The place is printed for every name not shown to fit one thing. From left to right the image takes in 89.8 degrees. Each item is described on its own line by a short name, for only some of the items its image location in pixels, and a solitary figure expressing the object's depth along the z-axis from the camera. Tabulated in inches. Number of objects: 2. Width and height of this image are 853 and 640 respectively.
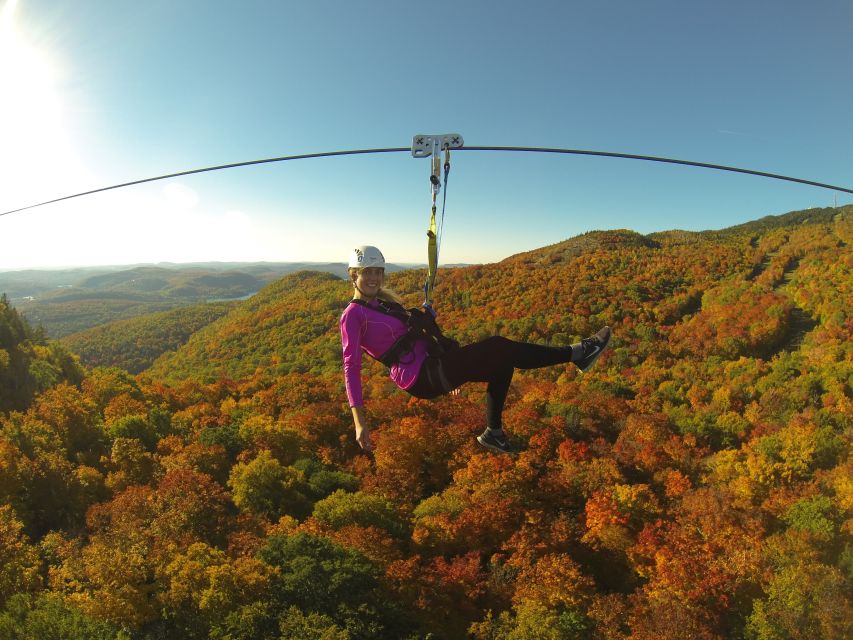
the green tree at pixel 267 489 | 1189.1
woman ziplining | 157.2
